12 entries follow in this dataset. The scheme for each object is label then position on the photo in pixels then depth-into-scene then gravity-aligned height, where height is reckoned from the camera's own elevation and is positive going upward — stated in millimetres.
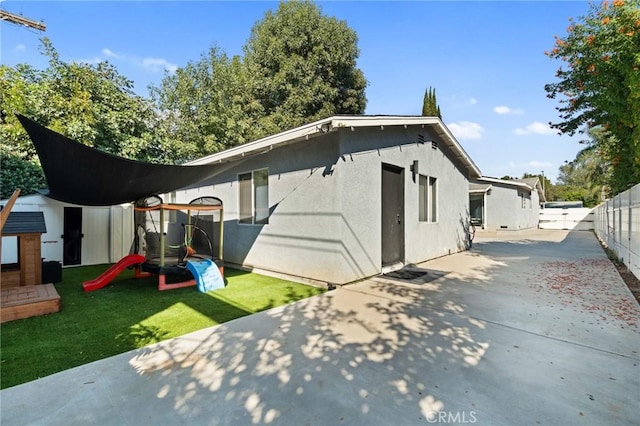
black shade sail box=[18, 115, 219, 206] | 3900 +663
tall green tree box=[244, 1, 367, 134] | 18250 +9279
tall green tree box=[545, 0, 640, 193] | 6020 +3485
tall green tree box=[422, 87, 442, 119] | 24950 +9203
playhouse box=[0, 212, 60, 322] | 4496 -995
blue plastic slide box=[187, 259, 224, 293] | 5543 -1192
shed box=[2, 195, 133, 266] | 8141 -601
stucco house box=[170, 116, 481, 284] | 5789 +362
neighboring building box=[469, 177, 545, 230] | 19688 +527
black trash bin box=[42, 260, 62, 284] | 6277 -1273
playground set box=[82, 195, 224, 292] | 5730 -863
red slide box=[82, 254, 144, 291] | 5762 -1195
